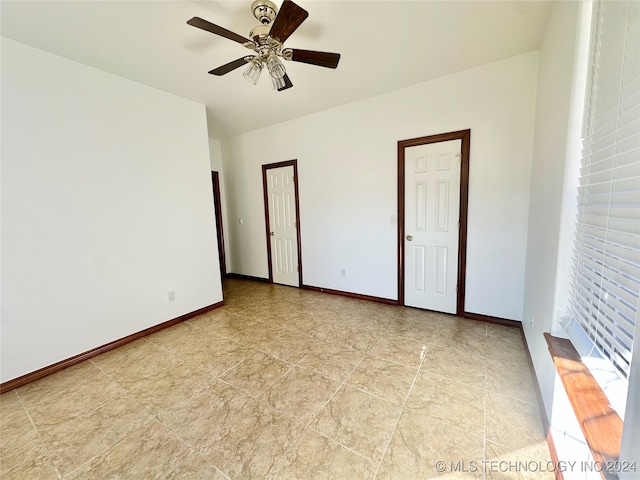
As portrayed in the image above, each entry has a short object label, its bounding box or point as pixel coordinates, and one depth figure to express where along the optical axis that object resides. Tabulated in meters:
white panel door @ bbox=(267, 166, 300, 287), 4.04
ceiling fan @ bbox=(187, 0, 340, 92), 1.50
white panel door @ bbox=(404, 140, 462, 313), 2.77
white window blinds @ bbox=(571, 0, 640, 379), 0.83
